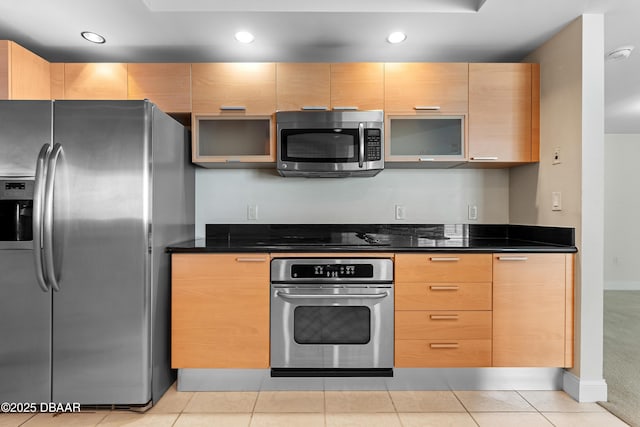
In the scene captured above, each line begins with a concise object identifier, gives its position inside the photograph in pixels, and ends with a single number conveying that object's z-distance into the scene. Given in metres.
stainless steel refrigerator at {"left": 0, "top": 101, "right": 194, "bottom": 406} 1.92
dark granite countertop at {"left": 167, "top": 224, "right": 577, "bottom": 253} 2.19
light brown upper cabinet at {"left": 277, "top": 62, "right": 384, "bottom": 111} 2.52
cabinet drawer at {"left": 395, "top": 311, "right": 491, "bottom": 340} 2.19
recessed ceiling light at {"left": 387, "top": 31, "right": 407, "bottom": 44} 2.33
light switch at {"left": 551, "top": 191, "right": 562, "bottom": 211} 2.31
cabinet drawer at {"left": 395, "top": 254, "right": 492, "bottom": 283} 2.19
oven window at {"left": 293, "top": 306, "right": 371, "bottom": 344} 2.20
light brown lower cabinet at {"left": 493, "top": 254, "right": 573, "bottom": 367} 2.18
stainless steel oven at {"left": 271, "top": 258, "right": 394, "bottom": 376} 2.19
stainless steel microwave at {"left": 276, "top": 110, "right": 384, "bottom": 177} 2.46
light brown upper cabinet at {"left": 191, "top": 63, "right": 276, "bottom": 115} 2.52
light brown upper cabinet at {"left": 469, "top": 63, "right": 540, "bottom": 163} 2.53
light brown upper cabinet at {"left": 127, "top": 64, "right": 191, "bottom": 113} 2.52
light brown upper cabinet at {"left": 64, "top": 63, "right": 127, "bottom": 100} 2.51
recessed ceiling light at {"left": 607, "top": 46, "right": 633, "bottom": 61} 2.53
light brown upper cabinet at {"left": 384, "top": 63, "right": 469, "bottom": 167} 2.53
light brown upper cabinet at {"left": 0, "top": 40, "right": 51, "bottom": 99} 2.22
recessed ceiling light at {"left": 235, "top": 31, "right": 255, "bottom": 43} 2.33
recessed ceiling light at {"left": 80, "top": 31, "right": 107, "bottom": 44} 2.34
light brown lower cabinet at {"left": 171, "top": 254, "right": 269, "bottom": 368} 2.17
